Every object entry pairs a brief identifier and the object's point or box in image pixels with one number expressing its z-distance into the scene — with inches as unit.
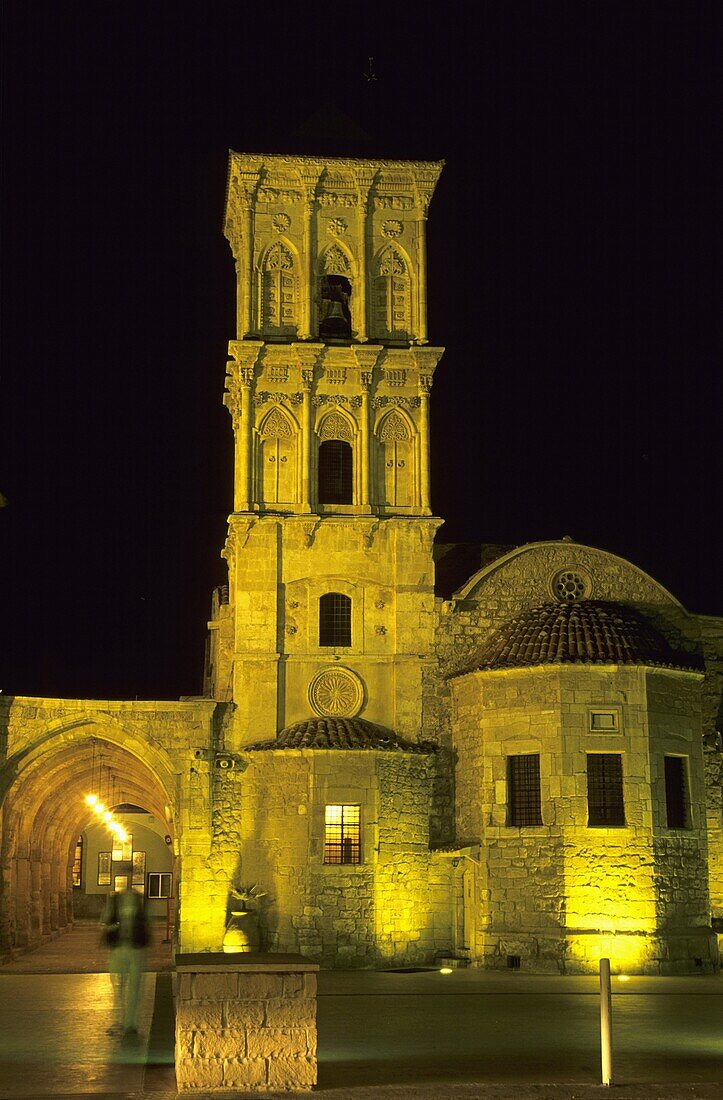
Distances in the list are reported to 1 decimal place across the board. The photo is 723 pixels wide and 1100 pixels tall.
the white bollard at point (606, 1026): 485.1
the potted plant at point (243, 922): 1134.4
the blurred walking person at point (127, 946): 641.6
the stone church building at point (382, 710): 1119.0
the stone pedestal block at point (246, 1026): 480.4
